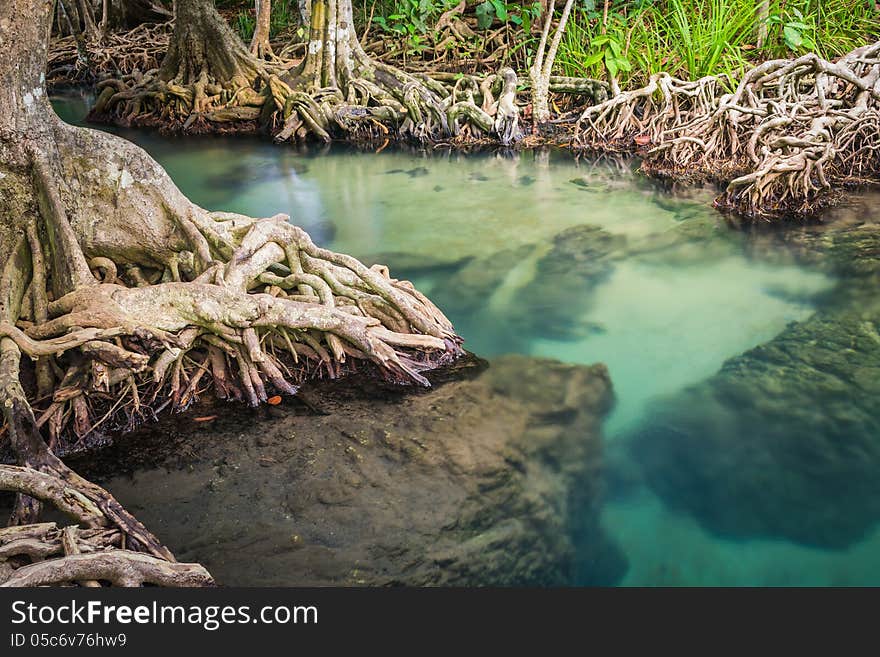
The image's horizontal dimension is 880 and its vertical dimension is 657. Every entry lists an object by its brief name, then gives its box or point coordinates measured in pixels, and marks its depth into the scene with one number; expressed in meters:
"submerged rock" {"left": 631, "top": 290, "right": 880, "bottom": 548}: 3.40
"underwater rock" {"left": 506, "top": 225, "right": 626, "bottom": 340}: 5.06
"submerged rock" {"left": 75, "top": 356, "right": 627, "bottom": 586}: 3.05
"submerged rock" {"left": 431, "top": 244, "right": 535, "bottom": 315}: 5.32
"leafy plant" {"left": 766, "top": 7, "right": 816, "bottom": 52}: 8.87
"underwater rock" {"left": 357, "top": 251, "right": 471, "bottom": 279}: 5.84
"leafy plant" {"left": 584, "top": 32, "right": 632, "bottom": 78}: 9.66
